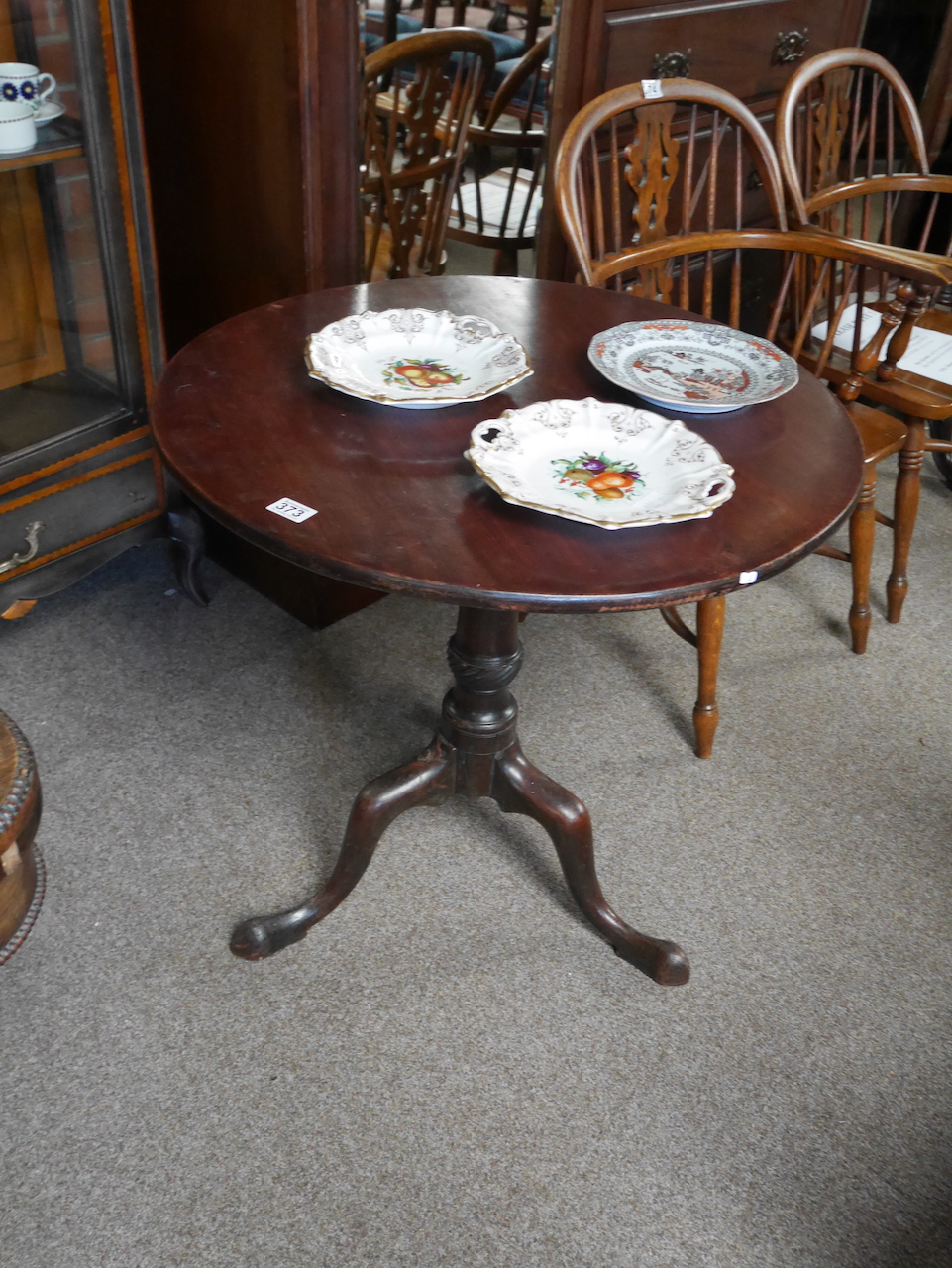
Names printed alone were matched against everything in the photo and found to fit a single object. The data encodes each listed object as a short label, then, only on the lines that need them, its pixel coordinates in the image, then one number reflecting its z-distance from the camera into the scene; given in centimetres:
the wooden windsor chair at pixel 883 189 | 200
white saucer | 163
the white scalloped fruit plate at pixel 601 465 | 104
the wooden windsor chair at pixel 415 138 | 186
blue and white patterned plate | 127
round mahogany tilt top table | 102
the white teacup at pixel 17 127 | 160
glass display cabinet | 160
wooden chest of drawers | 197
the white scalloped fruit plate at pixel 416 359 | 123
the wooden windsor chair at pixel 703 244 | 174
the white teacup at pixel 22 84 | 158
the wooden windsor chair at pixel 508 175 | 201
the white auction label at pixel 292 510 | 106
